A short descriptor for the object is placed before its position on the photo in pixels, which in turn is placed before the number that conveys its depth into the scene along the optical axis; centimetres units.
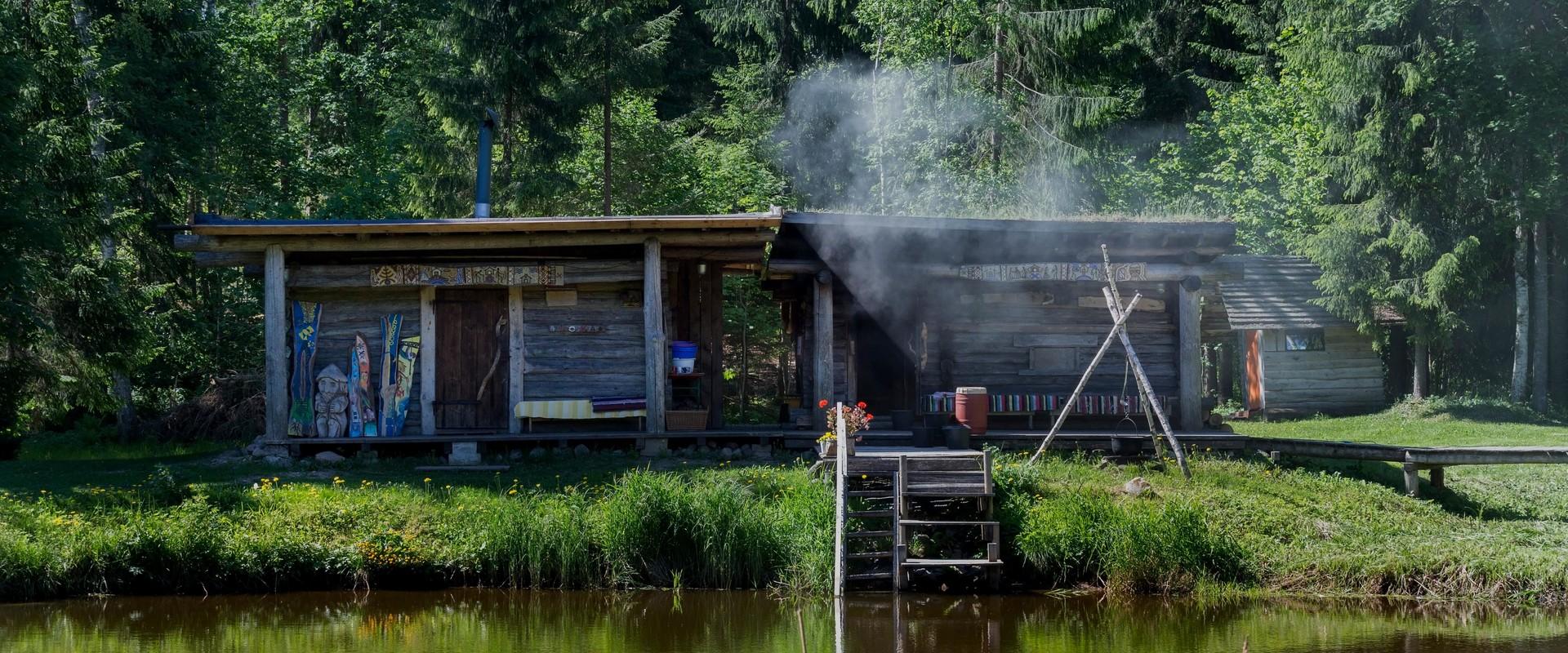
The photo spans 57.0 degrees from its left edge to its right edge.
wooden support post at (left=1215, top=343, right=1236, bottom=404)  3184
